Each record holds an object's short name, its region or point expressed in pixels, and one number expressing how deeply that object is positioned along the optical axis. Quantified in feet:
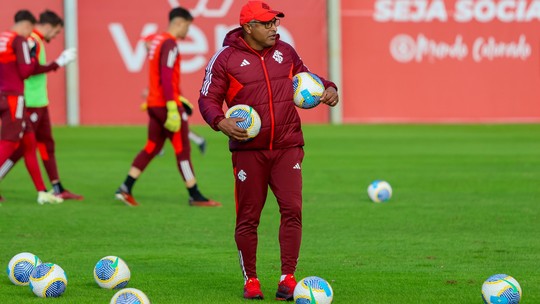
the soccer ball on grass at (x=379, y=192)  95.50
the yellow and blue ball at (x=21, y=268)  58.13
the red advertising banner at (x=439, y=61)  221.87
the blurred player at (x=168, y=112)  94.17
